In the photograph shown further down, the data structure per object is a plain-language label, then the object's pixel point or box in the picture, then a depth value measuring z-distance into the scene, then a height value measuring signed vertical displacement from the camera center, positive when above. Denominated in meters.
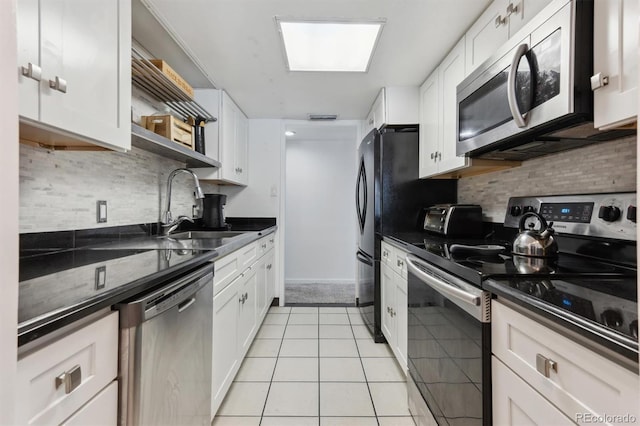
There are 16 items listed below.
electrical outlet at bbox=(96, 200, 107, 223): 1.39 +0.00
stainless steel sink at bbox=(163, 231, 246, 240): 2.07 -0.18
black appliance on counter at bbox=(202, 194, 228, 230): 2.43 +0.00
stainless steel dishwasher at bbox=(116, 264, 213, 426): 0.73 -0.46
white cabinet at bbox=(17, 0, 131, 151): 0.75 +0.46
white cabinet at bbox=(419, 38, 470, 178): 1.67 +0.67
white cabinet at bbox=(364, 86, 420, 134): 2.26 +0.91
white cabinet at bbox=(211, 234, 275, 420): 1.35 -0.62
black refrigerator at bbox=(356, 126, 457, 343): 2.21 +0.19
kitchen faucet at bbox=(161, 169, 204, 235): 1.91 -0.05
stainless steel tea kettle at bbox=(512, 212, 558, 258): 1.07 -0.12
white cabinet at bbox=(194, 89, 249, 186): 2.36 +0.70
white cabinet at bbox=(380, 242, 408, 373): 1.71 -0.62
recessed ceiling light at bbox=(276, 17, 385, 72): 1.57 +1.11
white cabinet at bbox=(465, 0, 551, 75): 1.11 +0.88
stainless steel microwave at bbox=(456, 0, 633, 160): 0.84 +0.46
